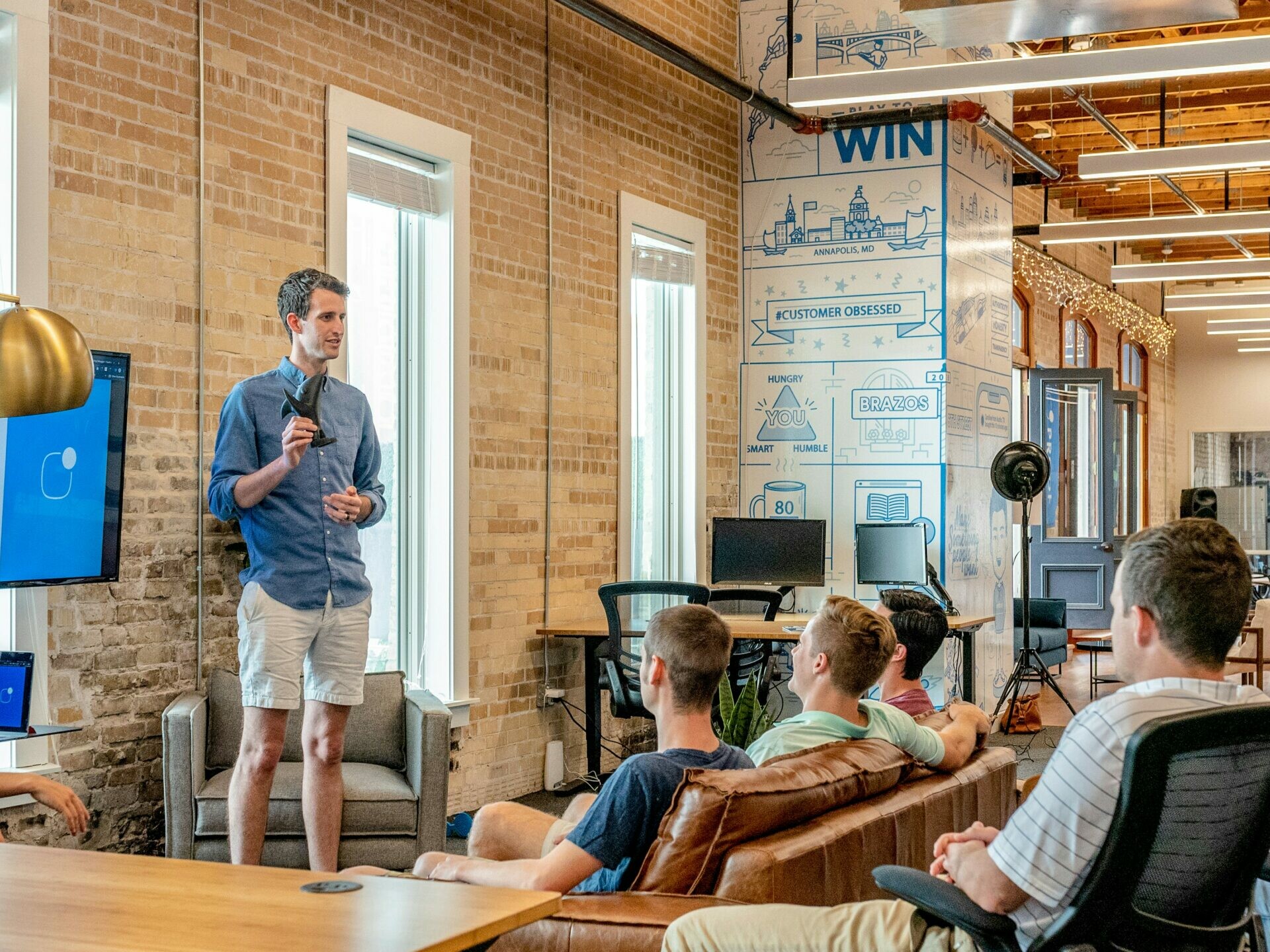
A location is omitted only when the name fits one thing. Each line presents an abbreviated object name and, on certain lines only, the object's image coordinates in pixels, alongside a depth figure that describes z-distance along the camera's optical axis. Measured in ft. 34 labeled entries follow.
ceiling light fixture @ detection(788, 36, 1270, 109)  21.95
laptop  11.98
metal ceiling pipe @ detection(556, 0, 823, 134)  23.15
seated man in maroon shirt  13.66
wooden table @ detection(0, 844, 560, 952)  5.77
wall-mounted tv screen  14.14
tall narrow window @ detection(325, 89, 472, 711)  20.88
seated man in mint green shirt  11.17
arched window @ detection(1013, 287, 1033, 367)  47.06
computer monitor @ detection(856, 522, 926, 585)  26.37
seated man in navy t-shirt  9.18
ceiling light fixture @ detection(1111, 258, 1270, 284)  42.65
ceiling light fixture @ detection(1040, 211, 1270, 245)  35.42
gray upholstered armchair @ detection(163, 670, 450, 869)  15.08
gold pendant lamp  7.96
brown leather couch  8.67
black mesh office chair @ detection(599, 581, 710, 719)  21.94
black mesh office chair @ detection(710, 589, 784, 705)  22.95
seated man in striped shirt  7.27
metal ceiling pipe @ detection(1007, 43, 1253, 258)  34.09
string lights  47.55
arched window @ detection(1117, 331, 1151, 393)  61.16
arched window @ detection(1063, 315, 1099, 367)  53.83
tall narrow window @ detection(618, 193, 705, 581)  26.86
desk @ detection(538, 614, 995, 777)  22.59
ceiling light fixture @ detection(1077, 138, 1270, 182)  29.35
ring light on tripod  28.71
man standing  14.60
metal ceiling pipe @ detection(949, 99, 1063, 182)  27.68
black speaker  57.93
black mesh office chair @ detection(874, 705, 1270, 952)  6.92
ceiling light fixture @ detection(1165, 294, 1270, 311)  49.75
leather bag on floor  29.78
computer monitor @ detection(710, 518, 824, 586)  26.89
